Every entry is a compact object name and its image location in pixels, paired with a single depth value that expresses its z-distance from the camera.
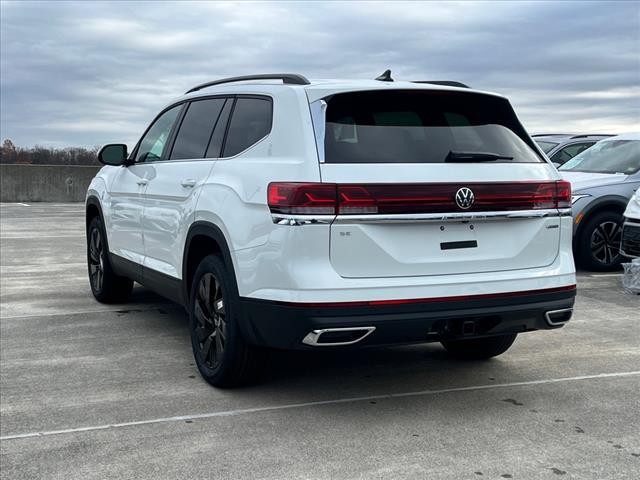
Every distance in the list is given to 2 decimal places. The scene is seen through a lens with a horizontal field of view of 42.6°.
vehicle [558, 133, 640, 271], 10.01
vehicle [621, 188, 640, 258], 8.70
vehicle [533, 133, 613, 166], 14.70
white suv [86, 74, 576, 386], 4.11
